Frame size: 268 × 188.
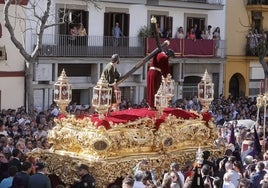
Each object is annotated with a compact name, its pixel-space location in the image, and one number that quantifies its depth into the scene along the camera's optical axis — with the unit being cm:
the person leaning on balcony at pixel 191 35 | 3225
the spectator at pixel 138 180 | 1201
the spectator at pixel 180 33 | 3172
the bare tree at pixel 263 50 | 3328
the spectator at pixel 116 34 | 2960
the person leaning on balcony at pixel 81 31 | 2822
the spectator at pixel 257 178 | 1320
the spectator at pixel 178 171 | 1284
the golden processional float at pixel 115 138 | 1337
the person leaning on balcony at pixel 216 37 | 3372
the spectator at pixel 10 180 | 1153
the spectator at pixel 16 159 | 1233
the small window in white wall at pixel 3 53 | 2550
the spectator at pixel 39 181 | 1144
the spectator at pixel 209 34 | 3353
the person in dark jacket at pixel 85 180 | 1182
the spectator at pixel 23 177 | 1102
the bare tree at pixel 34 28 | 2127
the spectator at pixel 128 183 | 1071
